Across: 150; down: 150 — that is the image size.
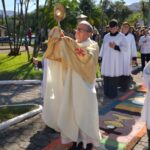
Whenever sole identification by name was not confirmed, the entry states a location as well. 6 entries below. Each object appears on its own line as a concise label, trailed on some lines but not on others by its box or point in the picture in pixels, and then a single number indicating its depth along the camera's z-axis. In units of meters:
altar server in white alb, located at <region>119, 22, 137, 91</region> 5.70
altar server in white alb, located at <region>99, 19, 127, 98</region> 5.15
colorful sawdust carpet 3.27
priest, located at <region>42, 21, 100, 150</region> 2.93
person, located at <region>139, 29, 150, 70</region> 8.57
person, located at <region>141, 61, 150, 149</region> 3.03
